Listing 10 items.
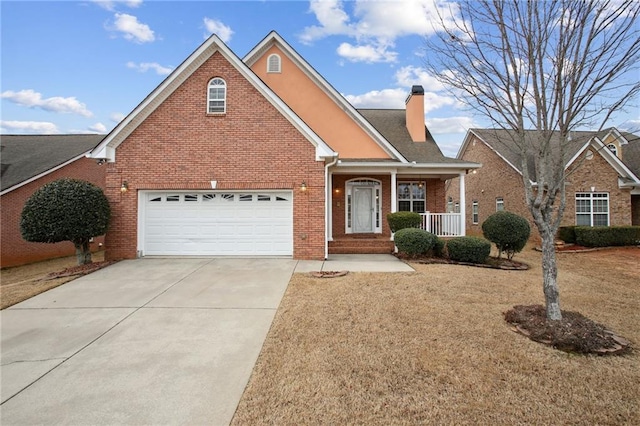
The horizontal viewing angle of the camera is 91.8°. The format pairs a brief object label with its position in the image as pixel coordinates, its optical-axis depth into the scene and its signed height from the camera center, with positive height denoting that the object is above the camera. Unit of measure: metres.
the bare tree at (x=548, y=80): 4.45 +2.06
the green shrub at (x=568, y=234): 14.82 -0.88
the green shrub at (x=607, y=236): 14.11 -0.93
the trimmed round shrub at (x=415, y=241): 9.98 -0.79
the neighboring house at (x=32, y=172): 14.70 +2.51
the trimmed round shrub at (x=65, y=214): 8.56 +0.13
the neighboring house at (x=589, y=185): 15.70 +1.65
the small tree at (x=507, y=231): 9.97 -0.49
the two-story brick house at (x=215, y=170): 10.04 +1.57
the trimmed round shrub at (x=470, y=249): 9.80 -1.06
